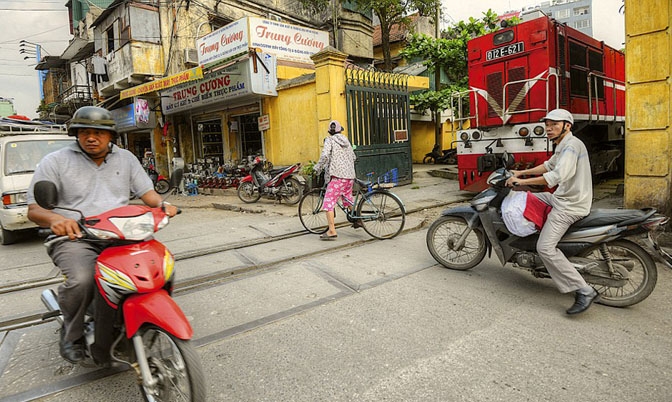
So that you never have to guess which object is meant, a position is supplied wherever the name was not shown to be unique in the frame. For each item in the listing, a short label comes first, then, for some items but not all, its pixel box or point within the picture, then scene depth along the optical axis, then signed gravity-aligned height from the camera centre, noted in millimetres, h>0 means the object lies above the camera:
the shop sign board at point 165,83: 10656 +2701
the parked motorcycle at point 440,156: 18188 +240
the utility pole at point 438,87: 15893 +2980
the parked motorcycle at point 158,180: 14170 -138
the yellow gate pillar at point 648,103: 5156 +612
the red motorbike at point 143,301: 1965 -641
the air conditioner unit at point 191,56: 15375 +4528
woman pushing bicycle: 5910 -16
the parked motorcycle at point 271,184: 9273 -324
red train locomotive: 7562 +1308
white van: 6496 +259
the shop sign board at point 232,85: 10680 +2557
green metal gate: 10109 +1158
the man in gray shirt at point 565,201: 3312 -392
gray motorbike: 3256 -799
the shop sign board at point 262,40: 11695 +4084
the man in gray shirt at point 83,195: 2287 -105
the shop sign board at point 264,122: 11430 +1386
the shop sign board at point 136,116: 14695 +2418
